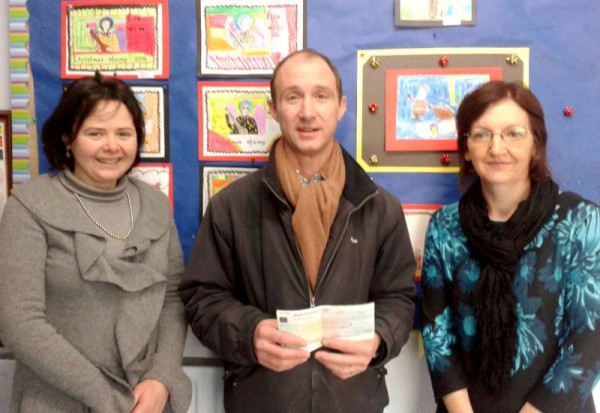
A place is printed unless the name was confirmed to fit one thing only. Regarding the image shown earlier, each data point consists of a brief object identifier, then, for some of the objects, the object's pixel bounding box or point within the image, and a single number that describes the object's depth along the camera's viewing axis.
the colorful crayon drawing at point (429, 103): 1.82
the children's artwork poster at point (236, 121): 1.89
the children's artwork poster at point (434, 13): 1.80
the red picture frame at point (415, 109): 1.82
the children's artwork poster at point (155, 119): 1.93
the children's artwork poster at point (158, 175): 1.95
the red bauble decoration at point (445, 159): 1.84
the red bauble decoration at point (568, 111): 1.78
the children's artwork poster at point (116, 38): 1.92
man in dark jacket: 1.50
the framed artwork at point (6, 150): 2.04
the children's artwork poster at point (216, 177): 1.92
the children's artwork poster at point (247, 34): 1.86
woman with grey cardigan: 1.44
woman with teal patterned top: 1.44
